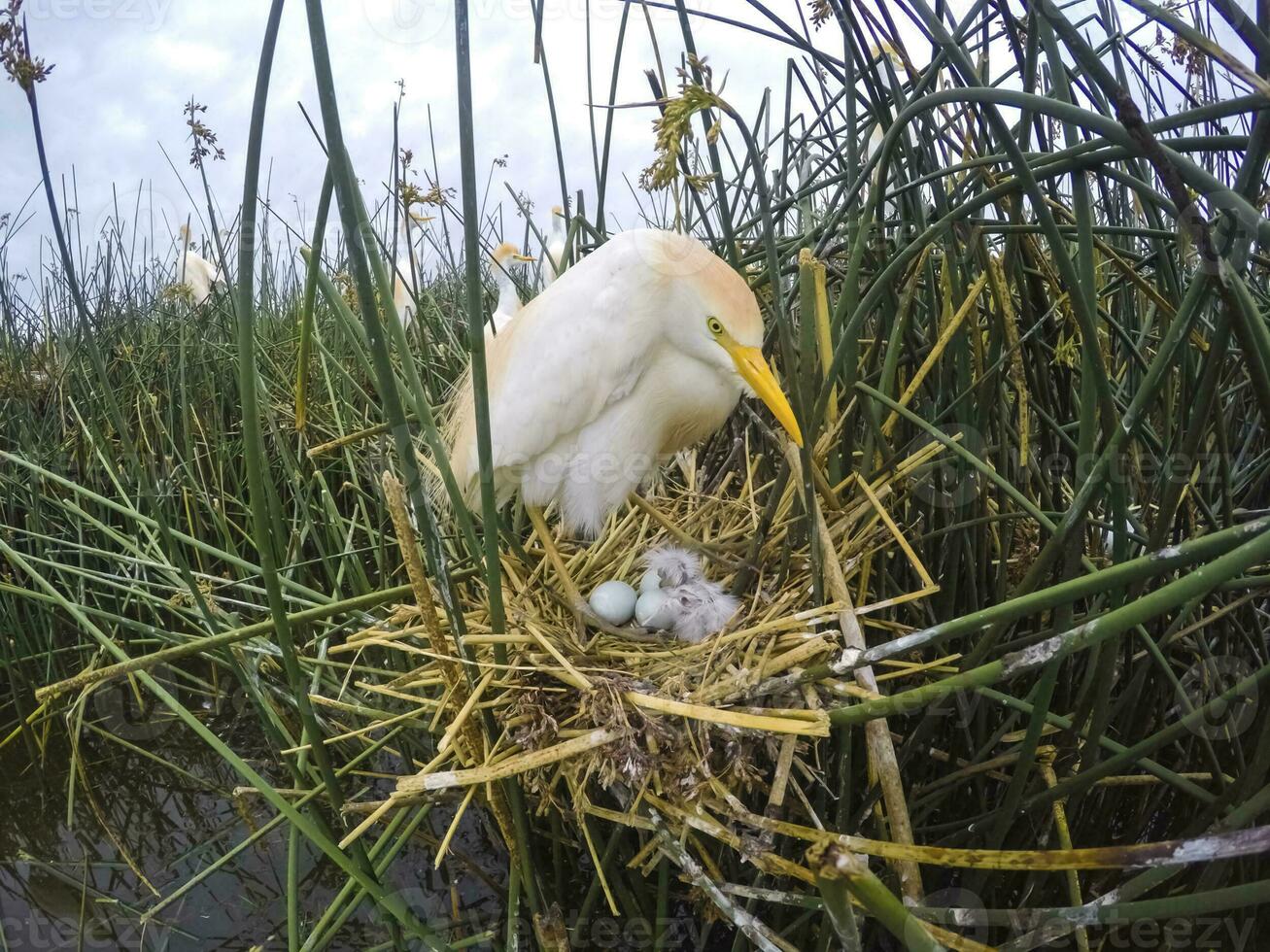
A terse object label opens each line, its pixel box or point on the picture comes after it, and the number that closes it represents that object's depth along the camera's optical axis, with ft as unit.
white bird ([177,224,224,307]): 16.20
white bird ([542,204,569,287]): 13.54
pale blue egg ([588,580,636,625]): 3.77
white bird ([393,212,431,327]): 12.03
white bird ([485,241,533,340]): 9.18
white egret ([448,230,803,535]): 3.53
